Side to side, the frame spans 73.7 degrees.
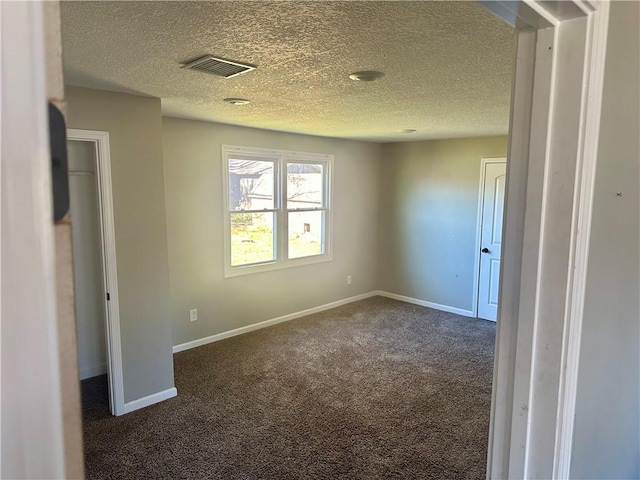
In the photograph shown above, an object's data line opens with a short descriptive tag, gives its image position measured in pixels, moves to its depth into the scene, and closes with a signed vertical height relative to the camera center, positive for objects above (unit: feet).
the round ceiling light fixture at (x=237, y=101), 10.08 +2.20
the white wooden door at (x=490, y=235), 17.22 -1.60
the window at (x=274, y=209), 15.61 -0.61
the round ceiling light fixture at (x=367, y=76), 7.49 +2.12
